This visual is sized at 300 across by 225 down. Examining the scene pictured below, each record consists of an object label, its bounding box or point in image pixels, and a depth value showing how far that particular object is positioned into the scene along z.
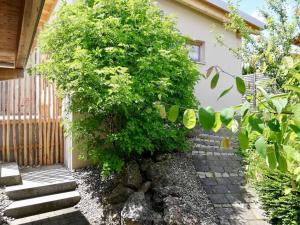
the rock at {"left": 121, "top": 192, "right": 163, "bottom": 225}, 3.27
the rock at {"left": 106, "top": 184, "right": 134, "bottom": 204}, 3.84
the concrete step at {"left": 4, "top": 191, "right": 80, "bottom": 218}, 3.69
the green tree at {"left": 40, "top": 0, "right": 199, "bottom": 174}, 3.83
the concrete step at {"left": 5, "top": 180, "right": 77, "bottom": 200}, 3.96
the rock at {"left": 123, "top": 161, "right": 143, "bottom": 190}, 3.95
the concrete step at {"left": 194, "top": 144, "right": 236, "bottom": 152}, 5.29
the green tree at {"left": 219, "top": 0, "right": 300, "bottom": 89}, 5.94
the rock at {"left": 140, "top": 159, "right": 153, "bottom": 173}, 4.19
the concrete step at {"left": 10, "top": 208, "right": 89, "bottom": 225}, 3.62
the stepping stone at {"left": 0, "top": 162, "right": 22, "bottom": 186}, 4.19
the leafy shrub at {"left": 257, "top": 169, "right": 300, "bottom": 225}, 3.09
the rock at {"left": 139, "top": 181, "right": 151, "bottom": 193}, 3.86
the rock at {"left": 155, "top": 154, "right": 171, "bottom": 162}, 4.30
